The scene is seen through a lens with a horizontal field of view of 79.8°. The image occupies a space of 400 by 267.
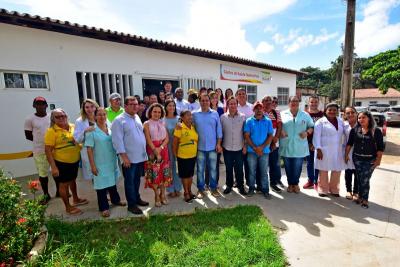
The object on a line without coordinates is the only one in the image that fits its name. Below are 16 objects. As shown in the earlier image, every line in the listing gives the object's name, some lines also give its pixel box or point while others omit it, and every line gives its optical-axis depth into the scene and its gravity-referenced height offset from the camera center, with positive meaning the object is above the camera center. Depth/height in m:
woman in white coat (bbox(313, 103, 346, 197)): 4.13 -0.74
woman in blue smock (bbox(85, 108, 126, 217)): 3.39 -0.72
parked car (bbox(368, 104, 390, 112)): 21.94 -0.71
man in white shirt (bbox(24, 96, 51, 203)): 4.04 -0.37
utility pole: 6.89 +1.27
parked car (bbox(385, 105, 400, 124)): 16.46 -1.15
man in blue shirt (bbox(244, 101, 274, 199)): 4.07 -0.59
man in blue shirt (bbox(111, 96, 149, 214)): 3.44 -0.54
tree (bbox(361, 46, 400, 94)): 12.84 +1.69
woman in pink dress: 3.71 -0.65
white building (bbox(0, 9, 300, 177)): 5.22 +1.11
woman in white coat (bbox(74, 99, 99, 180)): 3.49 -0.26
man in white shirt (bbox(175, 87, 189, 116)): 5.51 +0.09
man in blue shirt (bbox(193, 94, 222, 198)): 4.05 -0.56
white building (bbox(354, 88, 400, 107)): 32.16 +0.30
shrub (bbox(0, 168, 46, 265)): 2.22 -1.14
